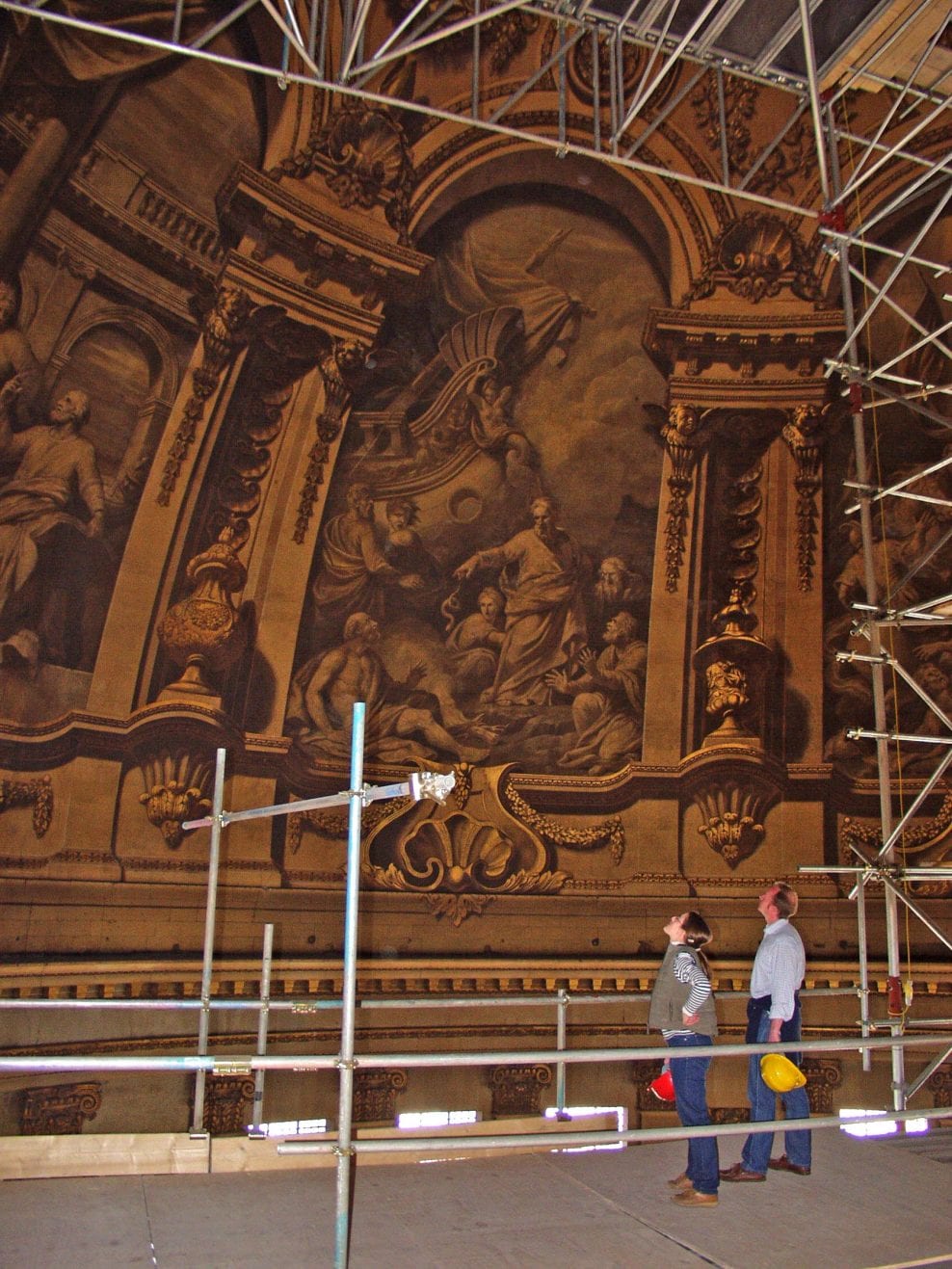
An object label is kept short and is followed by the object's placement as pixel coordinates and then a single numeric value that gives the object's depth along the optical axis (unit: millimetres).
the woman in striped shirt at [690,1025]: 6094
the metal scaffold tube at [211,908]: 7437
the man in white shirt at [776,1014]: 6543
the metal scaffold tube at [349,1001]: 4797
